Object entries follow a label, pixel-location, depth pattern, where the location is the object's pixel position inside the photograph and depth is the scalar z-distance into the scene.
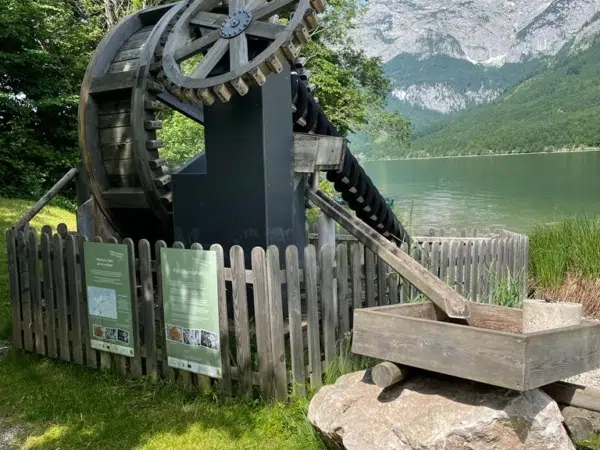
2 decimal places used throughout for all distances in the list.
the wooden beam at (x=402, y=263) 4.40
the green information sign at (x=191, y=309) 4.93
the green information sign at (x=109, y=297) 5.53
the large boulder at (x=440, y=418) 3.37
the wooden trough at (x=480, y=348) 3.28
